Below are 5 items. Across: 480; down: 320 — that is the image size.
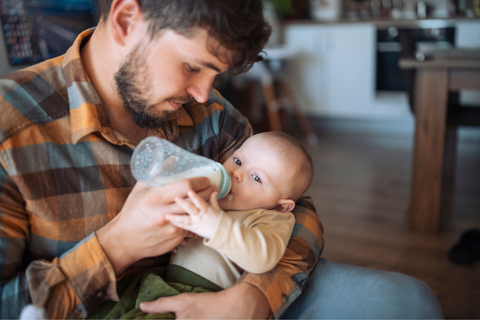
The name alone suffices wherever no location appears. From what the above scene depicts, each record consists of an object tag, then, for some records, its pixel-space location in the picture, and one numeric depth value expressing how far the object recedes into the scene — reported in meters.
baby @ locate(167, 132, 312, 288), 0.77
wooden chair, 3.83
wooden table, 2.01
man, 0.78
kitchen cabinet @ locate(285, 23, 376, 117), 4.17
